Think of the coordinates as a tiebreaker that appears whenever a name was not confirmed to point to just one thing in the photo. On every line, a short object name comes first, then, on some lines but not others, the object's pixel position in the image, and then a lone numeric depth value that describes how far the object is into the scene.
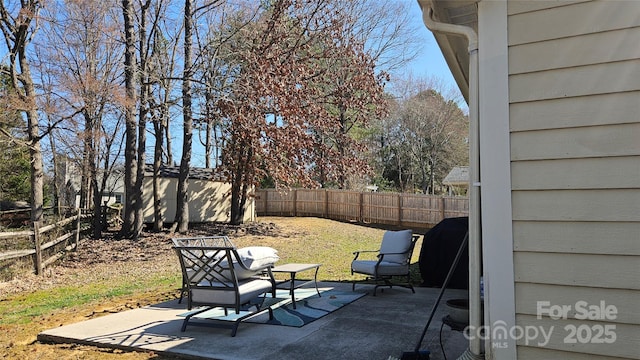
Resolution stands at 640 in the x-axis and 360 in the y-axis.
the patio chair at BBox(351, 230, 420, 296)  5.70
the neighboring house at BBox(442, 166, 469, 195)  18.40
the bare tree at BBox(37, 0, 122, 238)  9.76
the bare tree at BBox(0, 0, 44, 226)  9.06
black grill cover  5.91
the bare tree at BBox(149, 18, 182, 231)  12.02
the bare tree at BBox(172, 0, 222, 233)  11.55
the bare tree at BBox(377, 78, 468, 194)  24.08
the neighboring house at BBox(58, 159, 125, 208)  17.37
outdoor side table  4.79
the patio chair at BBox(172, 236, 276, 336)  3.96
